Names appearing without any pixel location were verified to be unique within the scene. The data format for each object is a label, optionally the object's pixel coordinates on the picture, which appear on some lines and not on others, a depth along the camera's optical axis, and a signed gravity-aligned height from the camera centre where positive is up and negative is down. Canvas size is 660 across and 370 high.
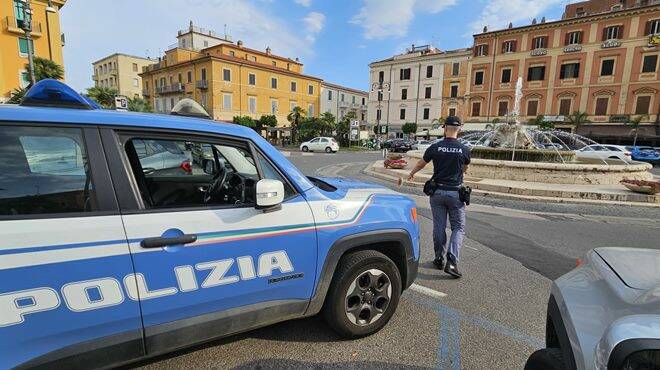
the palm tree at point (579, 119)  39.22 +2.73
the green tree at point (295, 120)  48.78 +2.45
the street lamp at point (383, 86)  56.81 +8.81
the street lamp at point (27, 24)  12.32 +3.89
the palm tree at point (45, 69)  22.72 +4.31
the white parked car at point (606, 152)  21.22 -0.61
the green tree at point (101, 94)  25.90 +3.14
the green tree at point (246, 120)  44.38 +2.09
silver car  1.13 -0.68
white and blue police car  1.63 -0.61
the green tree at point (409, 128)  54.59 +1.79
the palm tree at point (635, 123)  35.62 +2.20
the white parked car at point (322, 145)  34.47 -0.78
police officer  4.03 -0.50
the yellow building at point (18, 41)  30.55 +8.43
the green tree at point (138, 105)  29.83 +2.75
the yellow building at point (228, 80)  47.72 +8.47
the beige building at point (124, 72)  71.50 +13.17
